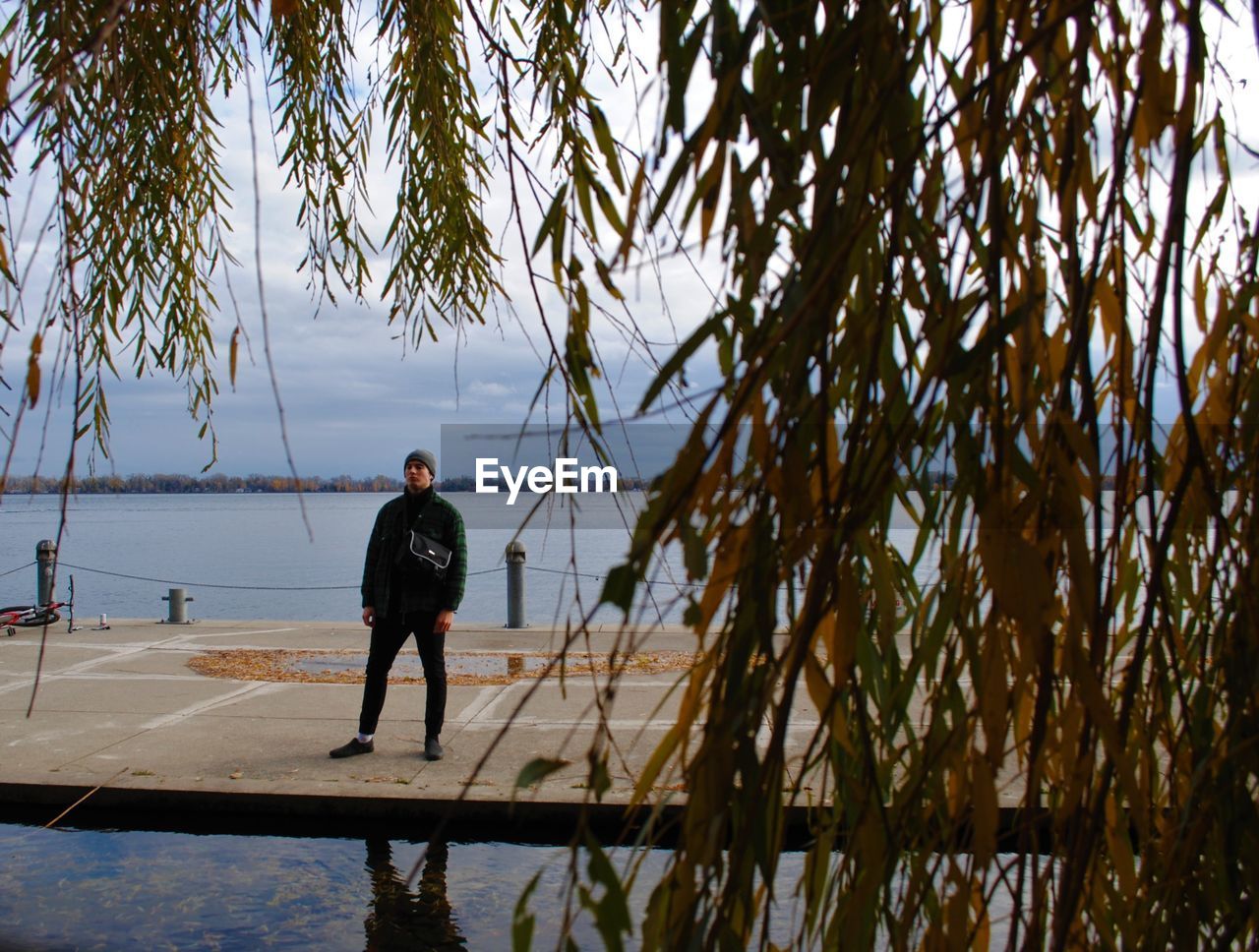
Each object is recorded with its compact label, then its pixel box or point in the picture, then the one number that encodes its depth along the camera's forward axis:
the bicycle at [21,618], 12.10
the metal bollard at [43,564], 13.20
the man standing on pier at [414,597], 6.68
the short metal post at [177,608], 13.22
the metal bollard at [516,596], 12.80
